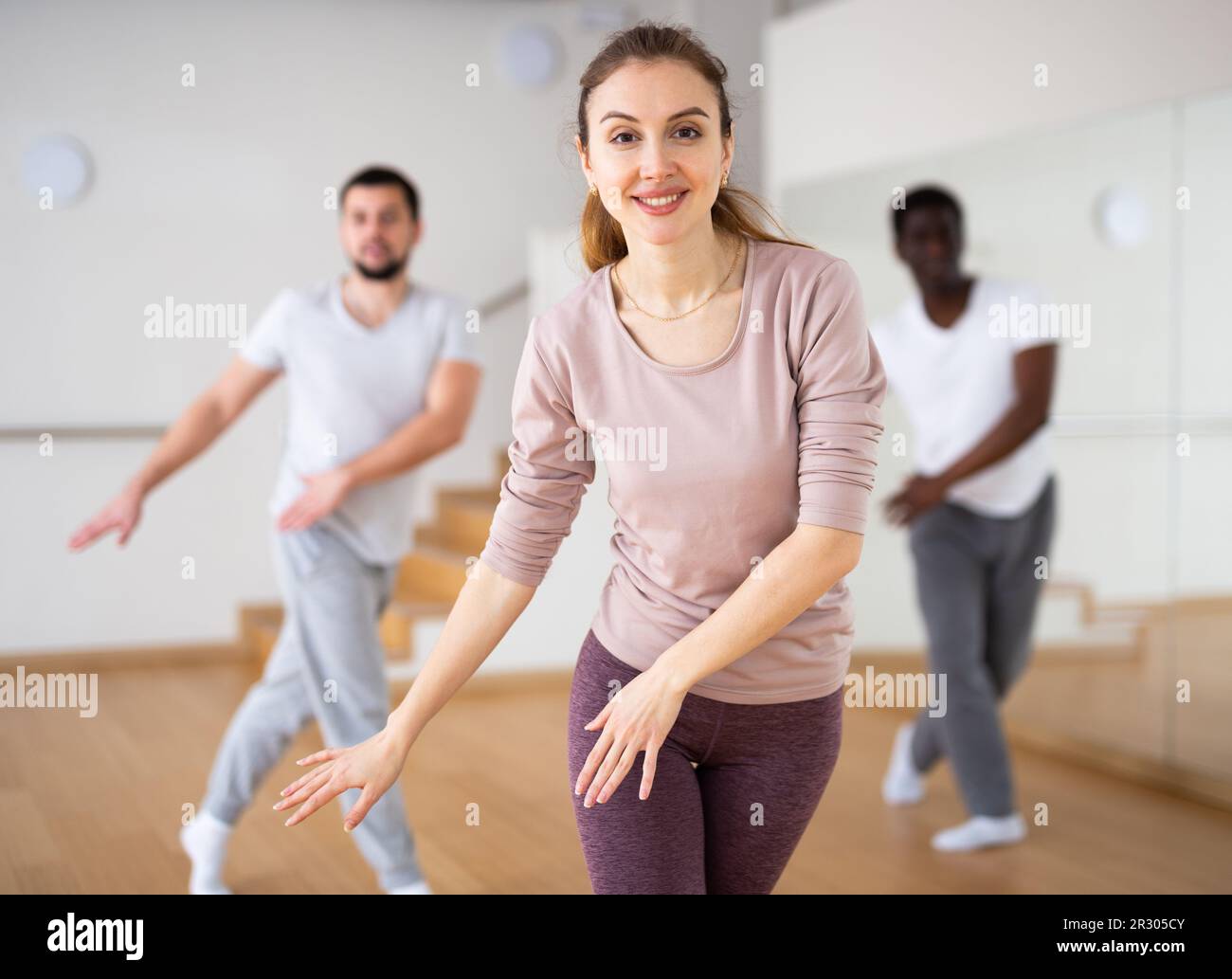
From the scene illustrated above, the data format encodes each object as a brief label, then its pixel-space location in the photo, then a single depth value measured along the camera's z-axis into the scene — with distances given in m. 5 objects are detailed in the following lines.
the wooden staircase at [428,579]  5.18
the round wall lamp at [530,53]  6.29
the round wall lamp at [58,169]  5.62
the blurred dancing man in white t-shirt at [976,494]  3.42
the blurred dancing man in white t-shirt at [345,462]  2.87
